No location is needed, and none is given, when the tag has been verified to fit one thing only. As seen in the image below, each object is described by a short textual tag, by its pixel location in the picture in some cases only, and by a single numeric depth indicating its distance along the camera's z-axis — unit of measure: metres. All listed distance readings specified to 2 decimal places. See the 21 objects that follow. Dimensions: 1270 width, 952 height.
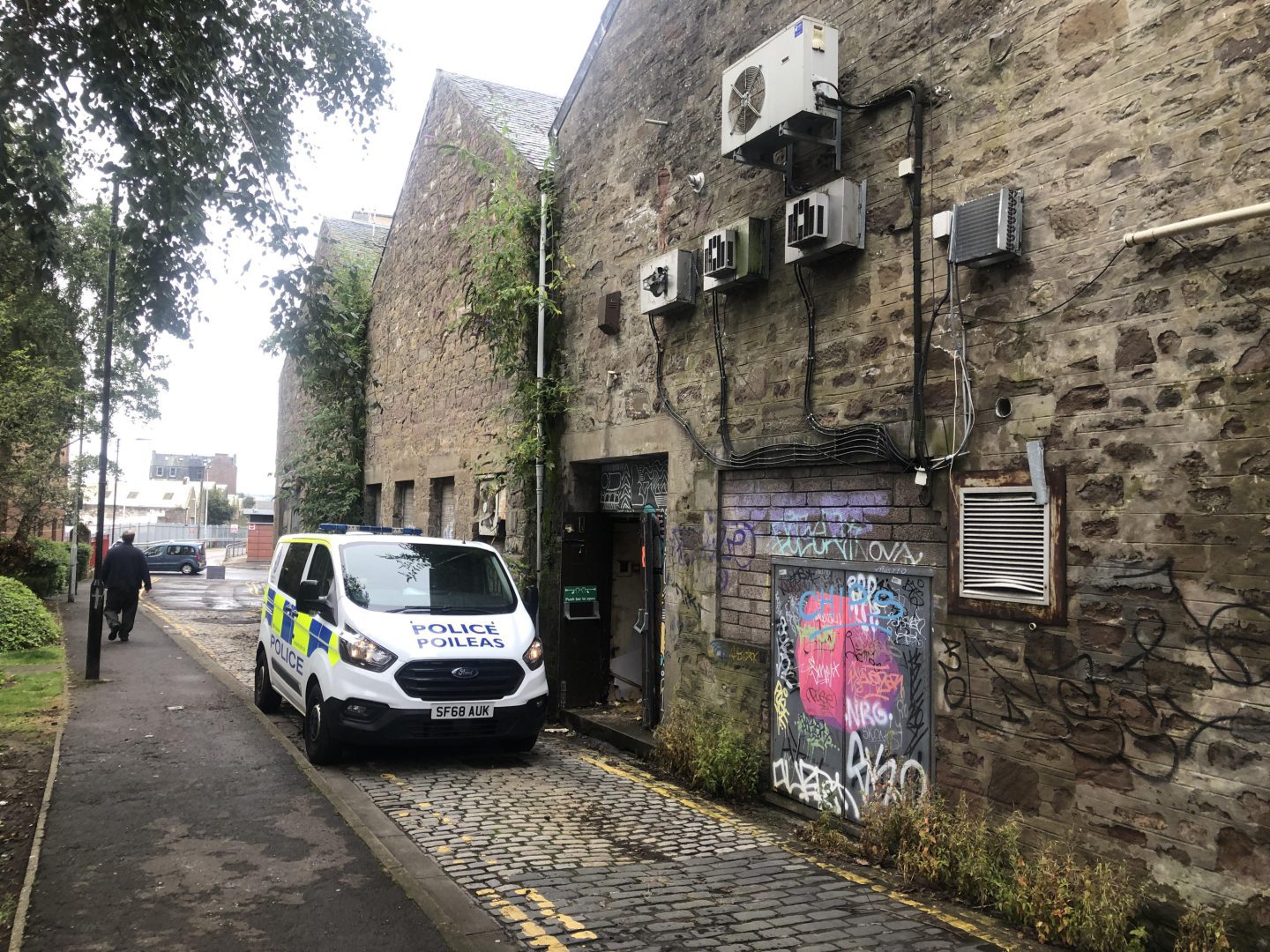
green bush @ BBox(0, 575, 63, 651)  13.65
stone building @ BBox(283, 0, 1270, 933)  4.32
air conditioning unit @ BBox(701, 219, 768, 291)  7.26
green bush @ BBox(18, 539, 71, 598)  21.94
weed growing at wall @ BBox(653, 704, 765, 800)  7.07
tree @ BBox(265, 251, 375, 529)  18.16
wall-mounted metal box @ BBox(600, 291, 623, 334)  9.45
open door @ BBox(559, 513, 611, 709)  10.30
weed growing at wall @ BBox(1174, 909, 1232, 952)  4.00
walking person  15.23
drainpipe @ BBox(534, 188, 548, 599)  10.52
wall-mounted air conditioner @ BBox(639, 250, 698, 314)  8.15
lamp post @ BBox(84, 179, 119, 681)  11.72
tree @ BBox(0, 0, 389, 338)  6.12
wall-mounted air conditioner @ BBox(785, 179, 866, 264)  6.36
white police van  7.49
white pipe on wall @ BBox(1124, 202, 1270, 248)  4.05
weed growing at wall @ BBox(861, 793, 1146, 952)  4.38
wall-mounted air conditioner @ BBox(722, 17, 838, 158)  6.42
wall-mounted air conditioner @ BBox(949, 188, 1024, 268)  5.24
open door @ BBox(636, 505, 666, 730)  8.83
